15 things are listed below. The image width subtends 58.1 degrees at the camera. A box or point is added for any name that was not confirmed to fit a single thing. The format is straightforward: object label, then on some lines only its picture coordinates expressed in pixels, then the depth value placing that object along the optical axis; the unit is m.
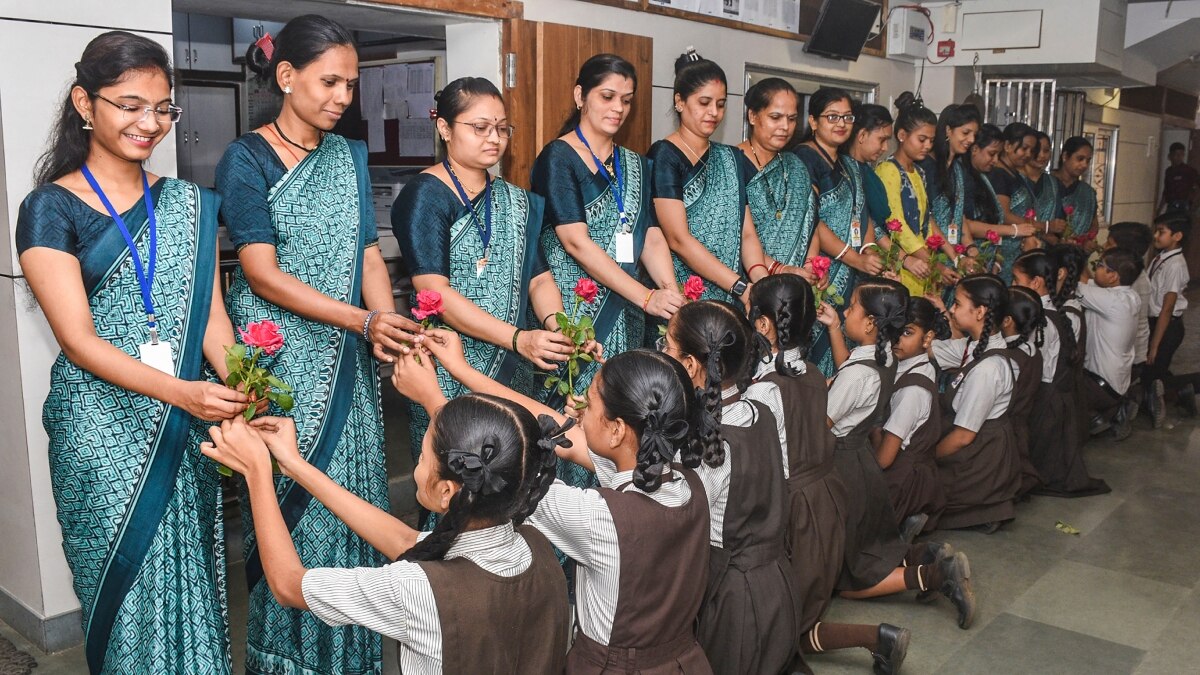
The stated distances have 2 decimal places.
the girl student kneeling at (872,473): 3.37
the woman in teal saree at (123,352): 2.19
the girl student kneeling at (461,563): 1.73
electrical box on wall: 6.72
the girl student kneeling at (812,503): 2.91
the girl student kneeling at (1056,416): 4.76
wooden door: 4.12
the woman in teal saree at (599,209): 3.27
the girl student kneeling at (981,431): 4.20
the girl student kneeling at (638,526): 2.02
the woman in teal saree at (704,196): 3.75
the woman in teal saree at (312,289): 2.51
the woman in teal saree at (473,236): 2.81
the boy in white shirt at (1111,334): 5.49
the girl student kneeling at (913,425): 3.86
